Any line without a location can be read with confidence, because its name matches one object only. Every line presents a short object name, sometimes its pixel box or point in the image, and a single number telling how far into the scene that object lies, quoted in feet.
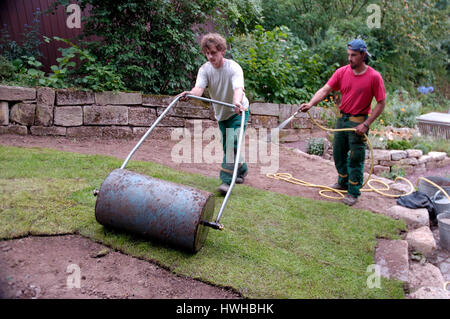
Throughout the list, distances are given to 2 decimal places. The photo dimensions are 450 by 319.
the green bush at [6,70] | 19.81
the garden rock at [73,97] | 19.93
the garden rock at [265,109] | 25.14
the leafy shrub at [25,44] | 21.58
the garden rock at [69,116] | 20.00
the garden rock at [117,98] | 20.80
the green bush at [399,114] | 28.37
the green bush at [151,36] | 21.53
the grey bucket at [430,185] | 16.81
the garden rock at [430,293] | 9.07
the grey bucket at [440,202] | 15.10
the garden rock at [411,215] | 13.97
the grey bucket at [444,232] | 13.03
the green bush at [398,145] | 24.49
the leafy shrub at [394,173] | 22.42
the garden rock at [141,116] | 21.63
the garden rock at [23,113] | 19.17
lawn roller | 9.02
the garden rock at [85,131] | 20.45
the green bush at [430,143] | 25.81
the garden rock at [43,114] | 19.57
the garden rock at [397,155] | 23.54
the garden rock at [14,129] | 19.13
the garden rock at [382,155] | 23.33
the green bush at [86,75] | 20.51
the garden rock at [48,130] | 19.71
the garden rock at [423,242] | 12.29
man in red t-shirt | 13.25
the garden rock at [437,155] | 25.46
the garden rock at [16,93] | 18.80
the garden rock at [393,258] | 10.28
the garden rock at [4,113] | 18.82
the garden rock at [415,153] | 24.21
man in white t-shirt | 12.51
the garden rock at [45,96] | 19.51
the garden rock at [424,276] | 10.30
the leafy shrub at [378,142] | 24.08
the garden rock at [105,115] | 20.65
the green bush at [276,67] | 25.82
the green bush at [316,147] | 23.77
